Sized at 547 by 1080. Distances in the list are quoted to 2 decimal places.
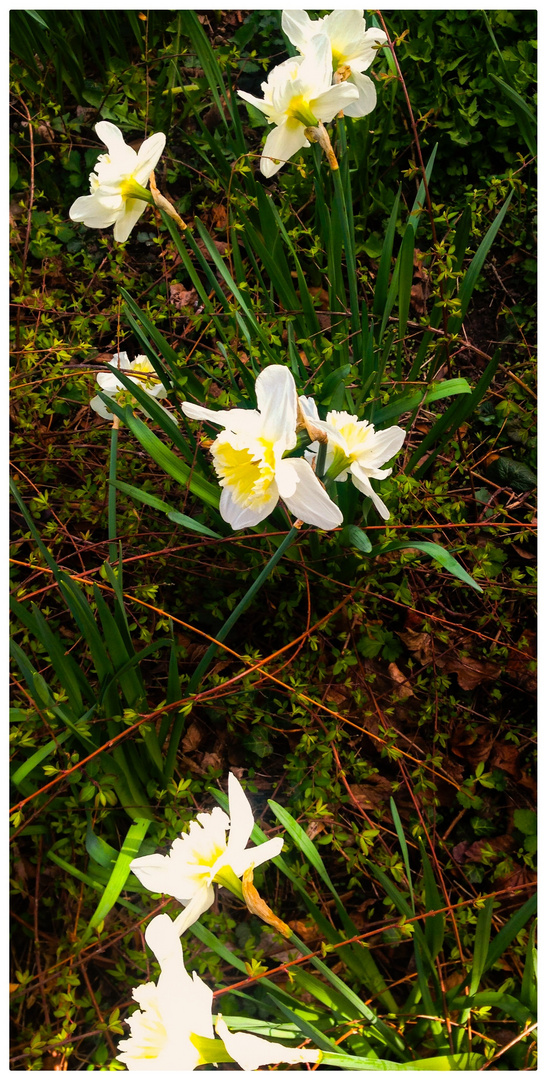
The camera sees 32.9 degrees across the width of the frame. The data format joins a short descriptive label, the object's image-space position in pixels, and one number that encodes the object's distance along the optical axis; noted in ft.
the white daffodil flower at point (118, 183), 1.79
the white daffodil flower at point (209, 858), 1.37
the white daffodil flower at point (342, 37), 1.74
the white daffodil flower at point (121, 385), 2.03
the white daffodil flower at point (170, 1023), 1.27
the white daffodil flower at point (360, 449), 1.59
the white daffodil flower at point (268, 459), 1.46
